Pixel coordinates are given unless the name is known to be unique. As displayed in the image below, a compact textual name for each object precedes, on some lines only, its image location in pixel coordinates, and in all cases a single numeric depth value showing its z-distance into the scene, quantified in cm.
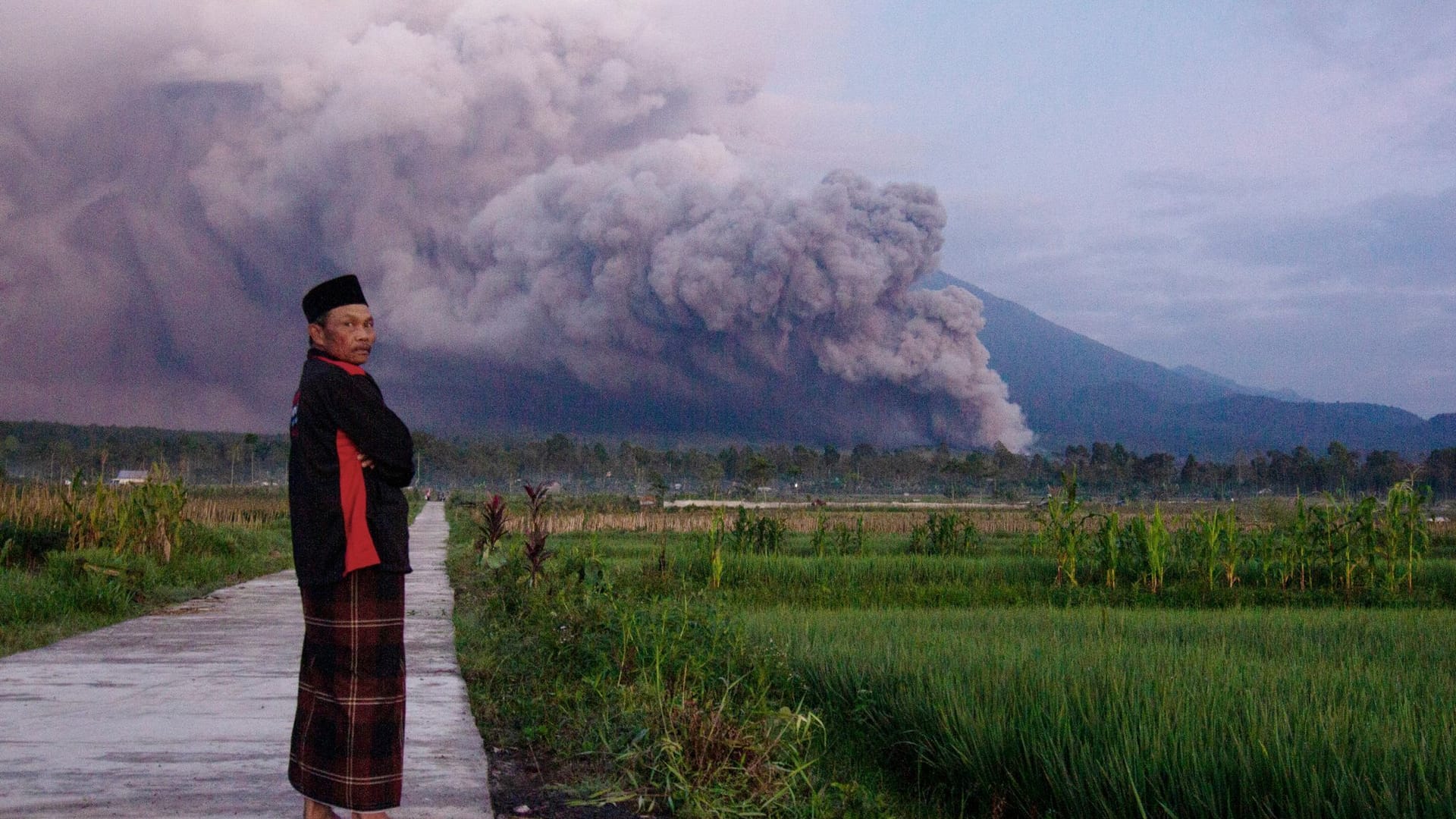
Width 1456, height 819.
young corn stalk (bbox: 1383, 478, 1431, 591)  1353
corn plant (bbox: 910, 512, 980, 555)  1911
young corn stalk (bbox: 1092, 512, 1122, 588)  1418
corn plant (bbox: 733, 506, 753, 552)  1953
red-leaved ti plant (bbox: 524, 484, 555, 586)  900
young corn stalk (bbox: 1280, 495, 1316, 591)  1415
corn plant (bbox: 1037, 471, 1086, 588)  1412
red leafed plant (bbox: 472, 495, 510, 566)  1125
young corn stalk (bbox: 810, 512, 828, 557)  1766
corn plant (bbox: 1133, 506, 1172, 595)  1352
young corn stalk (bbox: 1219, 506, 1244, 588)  1377
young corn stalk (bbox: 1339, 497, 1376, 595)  1380
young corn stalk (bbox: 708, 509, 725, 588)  1354
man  319
